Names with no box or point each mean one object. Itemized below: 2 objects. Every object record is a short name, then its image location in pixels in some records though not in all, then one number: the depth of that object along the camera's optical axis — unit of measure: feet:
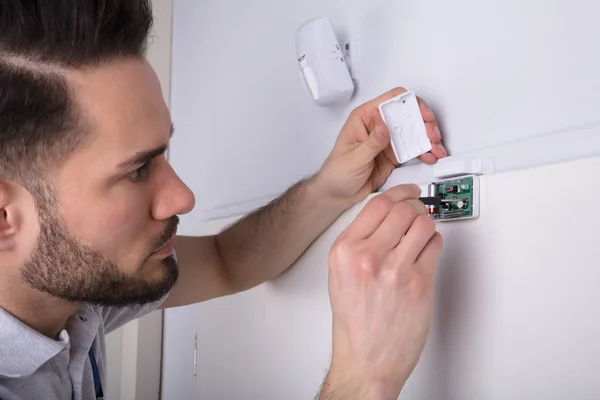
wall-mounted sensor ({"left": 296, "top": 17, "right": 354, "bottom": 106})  2.87
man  2.18
